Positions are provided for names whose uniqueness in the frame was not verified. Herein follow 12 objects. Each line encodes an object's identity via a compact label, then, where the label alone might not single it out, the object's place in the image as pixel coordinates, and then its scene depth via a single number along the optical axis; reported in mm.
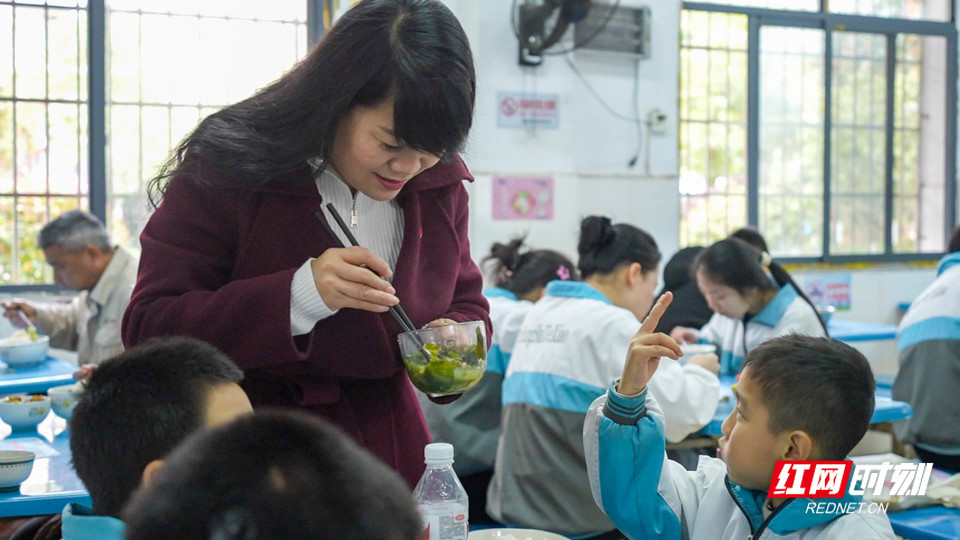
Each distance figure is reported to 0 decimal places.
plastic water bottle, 1299
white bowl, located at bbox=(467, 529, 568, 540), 1482
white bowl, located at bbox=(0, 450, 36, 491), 1997
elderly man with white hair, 4234
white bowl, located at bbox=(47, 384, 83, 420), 2773
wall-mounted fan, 5133
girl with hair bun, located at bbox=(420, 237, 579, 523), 3354
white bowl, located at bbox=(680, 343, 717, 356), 3467
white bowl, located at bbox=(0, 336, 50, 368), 3812
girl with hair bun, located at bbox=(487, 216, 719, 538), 2631
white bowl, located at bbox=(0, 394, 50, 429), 2707
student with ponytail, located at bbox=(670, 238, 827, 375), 3648
